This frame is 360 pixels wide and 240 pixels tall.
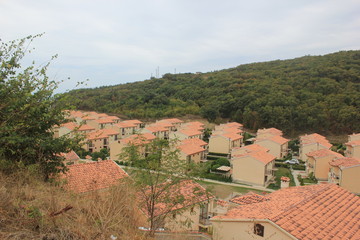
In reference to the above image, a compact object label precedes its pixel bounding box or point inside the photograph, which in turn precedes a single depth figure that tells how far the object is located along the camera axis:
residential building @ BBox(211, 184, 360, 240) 8.60
